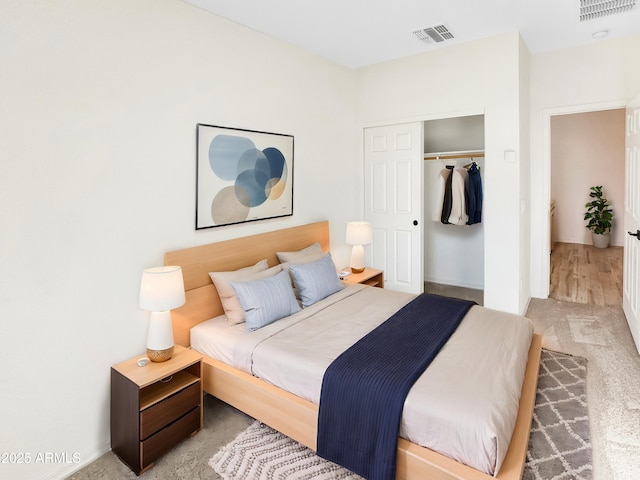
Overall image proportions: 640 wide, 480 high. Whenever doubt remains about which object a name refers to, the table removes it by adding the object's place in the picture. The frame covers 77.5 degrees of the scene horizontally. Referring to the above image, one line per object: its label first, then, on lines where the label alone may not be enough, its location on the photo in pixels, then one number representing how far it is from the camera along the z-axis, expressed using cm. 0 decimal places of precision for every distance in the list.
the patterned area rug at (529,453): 199
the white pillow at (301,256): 333
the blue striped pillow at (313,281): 306
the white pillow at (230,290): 268
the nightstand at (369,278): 391
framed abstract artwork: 279
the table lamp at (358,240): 405
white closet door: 433
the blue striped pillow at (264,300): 258
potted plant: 714
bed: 168
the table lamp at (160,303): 219
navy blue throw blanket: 177
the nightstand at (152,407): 203
